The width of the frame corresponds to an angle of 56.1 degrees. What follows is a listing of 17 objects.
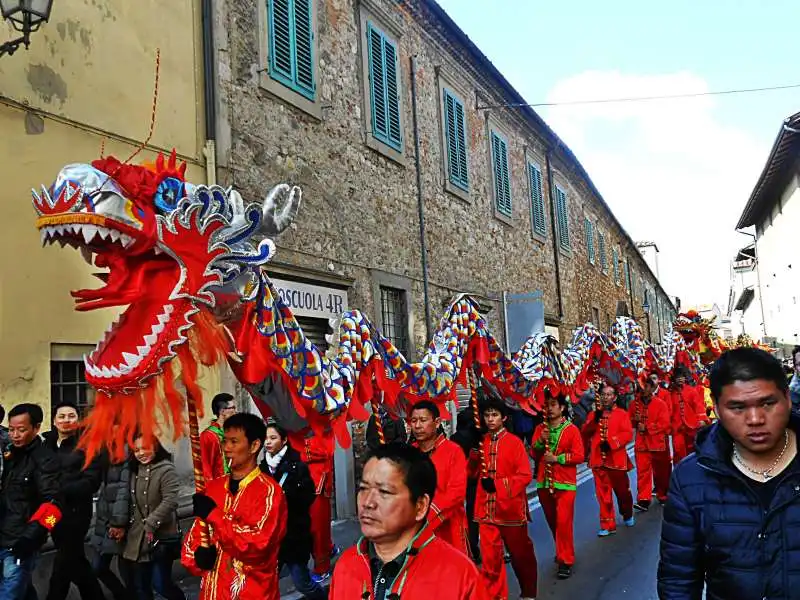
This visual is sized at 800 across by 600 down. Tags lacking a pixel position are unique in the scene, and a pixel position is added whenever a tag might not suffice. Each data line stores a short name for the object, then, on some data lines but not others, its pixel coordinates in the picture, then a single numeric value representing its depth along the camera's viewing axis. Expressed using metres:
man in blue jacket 2.55
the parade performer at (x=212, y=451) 5.48
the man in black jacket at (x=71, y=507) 5.40
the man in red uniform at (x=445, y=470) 5.21
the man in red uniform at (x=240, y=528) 3.95
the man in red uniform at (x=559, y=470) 7.11
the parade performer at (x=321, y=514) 6.76
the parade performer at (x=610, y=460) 8.67
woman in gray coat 5.45
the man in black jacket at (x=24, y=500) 5.09
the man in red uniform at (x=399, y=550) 2.41
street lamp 5.30
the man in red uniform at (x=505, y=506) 6.05
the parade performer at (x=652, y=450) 10.21
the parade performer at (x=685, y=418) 11.23
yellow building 6.17
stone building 8.94
